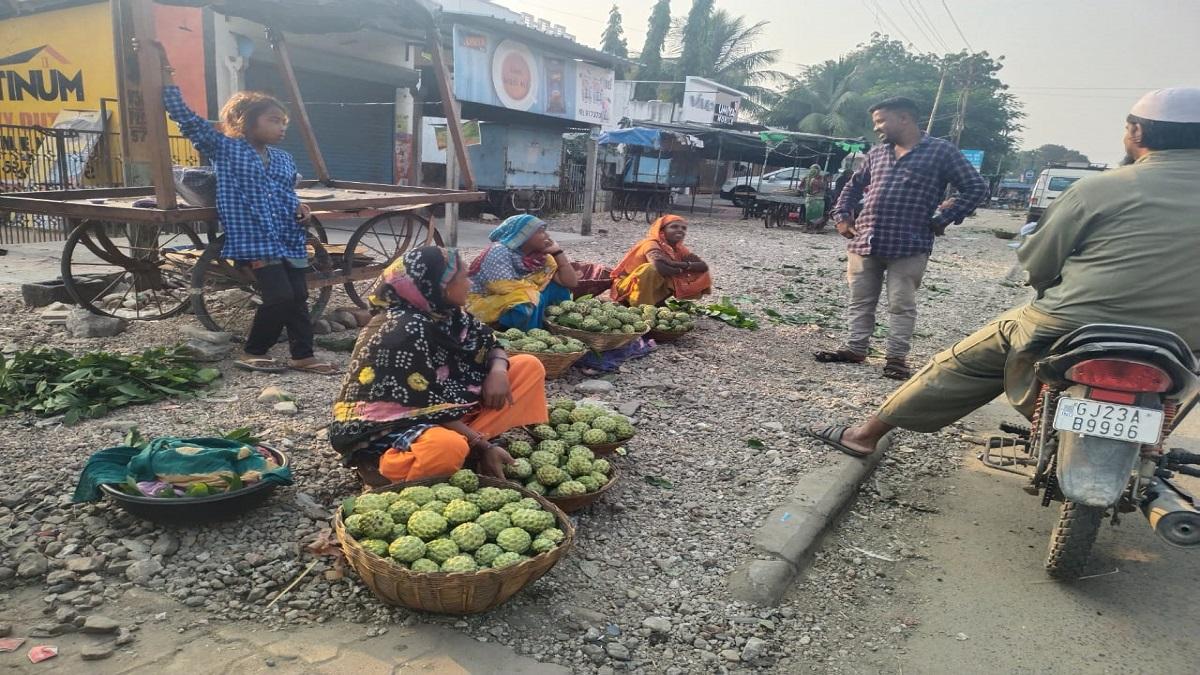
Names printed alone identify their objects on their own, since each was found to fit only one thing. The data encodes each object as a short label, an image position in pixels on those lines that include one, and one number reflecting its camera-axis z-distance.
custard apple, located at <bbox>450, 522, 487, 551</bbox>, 2.46
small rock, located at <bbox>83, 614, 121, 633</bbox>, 2.24
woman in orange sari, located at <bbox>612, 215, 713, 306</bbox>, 6.56
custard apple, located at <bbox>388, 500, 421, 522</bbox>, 2.57
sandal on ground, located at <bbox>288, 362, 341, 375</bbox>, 4.85
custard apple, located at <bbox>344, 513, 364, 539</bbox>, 2.47
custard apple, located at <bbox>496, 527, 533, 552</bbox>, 2.47
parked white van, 22.77
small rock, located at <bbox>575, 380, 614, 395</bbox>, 4.94
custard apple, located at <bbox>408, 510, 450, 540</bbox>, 2.48
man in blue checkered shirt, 5.36
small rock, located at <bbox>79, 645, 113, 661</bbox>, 2.13
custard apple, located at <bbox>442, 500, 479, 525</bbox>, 2.58
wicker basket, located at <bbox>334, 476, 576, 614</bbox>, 2.25
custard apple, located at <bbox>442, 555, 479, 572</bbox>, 2.32
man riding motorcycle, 2.79
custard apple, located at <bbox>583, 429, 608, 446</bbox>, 3.54
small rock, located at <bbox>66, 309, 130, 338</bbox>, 5.22
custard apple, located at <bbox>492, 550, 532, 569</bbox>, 2.36
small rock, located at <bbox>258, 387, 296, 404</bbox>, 4.23
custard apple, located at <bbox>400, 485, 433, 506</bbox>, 2.67
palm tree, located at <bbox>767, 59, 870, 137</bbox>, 38.97
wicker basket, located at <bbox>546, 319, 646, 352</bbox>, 5.26
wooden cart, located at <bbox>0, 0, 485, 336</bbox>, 4.60
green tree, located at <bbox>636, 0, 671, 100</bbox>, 43.00
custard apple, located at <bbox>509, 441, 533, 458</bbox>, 3.31
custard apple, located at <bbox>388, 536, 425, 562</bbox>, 2.36
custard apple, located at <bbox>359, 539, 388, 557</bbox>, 2.37
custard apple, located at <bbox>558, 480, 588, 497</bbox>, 3.04
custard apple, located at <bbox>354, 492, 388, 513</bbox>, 2.58
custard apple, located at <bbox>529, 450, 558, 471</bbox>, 3.19
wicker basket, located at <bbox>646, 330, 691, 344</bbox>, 6.14
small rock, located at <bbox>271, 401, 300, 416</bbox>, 4.09
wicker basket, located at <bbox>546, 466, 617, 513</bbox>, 3.06
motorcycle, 2.66
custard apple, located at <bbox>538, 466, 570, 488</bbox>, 3.08
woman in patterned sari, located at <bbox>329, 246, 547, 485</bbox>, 2.89
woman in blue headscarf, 5.18
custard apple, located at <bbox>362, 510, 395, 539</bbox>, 2.46
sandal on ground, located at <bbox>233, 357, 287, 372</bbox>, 4.75
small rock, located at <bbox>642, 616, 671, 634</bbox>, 2.57
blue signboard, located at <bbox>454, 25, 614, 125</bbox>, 11.83
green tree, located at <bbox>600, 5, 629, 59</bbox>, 47.44
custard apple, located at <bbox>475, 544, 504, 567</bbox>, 2.41
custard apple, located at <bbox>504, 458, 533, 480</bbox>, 3.12
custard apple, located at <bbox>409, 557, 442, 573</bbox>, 2.32
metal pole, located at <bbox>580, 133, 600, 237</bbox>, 15.06
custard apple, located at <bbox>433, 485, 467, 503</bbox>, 2.72
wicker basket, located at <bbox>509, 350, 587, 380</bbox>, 4.75
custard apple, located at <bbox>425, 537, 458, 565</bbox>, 2.39
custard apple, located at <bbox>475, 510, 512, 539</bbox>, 2.55
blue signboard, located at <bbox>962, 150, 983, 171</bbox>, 41.19
